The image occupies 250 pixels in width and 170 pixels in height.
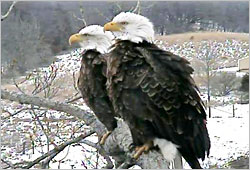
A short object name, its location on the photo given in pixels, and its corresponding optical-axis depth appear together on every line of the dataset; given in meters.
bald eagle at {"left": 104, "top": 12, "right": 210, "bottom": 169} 3.76
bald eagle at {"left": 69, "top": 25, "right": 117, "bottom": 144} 4.89
